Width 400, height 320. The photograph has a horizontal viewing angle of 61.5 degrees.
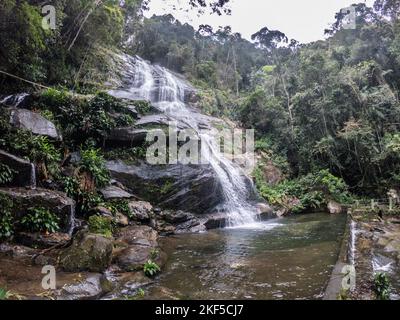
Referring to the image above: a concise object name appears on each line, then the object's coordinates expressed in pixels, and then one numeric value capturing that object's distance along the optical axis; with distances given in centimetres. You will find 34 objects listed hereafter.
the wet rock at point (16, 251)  718
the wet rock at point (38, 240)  774
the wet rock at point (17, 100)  1270
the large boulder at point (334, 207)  1673
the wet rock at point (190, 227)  1178
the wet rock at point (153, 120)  1435
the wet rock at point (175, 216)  1198
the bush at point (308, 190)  1745
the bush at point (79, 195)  1009
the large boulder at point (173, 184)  1232
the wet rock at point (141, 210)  1114
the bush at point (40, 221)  805
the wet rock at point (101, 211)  1005
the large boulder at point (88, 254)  652
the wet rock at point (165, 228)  1123
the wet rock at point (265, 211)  1493
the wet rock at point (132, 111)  1480
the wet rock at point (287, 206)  1654
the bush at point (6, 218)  756
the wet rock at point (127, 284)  588
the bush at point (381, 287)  525
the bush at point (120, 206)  1068
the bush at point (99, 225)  866
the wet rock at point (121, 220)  1022
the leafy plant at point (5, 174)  851
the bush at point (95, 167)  1101
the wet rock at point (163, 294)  569
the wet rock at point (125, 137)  1350
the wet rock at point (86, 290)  545
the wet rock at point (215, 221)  1255
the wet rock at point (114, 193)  1100
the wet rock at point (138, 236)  859
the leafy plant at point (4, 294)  471
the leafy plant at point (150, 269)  685
